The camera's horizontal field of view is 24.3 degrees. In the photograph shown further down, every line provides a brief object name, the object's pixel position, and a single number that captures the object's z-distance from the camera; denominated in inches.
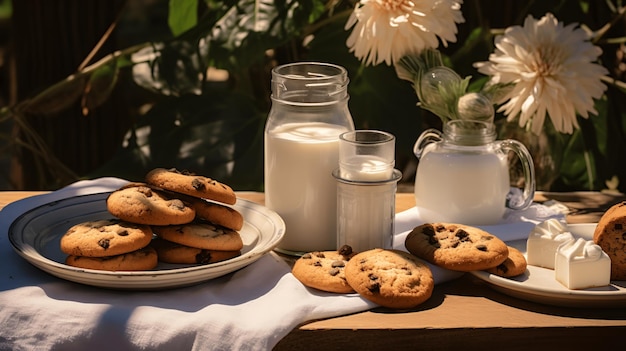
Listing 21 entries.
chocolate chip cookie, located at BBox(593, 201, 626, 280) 51.0
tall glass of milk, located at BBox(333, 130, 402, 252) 52.7
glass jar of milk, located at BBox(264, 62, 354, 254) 54.2
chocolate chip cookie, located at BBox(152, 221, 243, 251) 50.4
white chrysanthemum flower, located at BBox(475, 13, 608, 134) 58.3
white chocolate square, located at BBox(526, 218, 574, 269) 52.2
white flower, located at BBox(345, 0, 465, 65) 57.9
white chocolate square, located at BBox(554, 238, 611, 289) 49.7
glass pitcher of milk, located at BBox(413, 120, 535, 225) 55.8
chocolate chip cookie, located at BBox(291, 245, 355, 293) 50.4
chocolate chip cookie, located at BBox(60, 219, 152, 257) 49.3
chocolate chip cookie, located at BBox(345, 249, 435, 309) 49.3
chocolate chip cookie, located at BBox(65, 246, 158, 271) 49.5
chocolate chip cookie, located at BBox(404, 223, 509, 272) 50.5
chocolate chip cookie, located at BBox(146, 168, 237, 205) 50.7
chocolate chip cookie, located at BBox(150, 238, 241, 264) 51.2
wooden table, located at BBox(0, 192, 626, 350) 48.3
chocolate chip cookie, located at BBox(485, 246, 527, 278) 50.9
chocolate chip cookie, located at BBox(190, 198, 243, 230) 51.4
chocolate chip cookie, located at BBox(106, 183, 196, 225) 49.9
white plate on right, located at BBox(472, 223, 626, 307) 49.3
